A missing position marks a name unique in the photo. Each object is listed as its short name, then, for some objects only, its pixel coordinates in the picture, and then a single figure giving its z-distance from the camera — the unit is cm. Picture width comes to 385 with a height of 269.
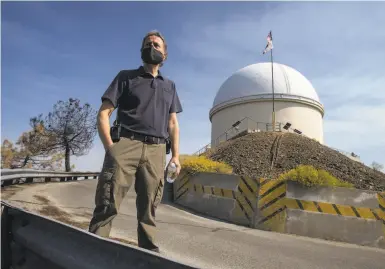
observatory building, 2809
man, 279
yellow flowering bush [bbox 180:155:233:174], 1169
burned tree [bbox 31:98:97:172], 3216
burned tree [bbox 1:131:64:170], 3203
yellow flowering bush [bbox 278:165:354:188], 902
